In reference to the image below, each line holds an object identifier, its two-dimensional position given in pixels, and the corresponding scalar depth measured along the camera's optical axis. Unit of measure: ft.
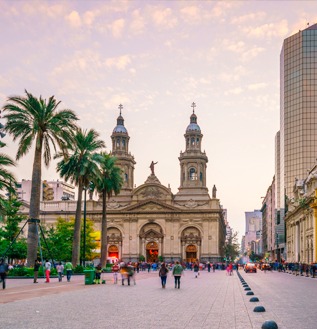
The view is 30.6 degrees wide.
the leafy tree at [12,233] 277.23
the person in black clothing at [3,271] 94.68
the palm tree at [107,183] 200.85
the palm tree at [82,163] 168.86
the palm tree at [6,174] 135.03
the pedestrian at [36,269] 116.37
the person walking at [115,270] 128.57
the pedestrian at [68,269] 124.26
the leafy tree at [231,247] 516.16
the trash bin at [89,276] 114.93
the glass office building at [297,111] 408.46
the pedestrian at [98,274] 119.80
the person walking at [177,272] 105.81
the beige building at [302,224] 234.38
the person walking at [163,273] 106.32
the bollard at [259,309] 54.03
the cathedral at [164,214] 384.47
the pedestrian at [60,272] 125.39
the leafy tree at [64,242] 277.03
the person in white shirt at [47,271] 118.52
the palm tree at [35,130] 133.28
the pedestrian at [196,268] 179.22
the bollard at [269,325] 35.45
